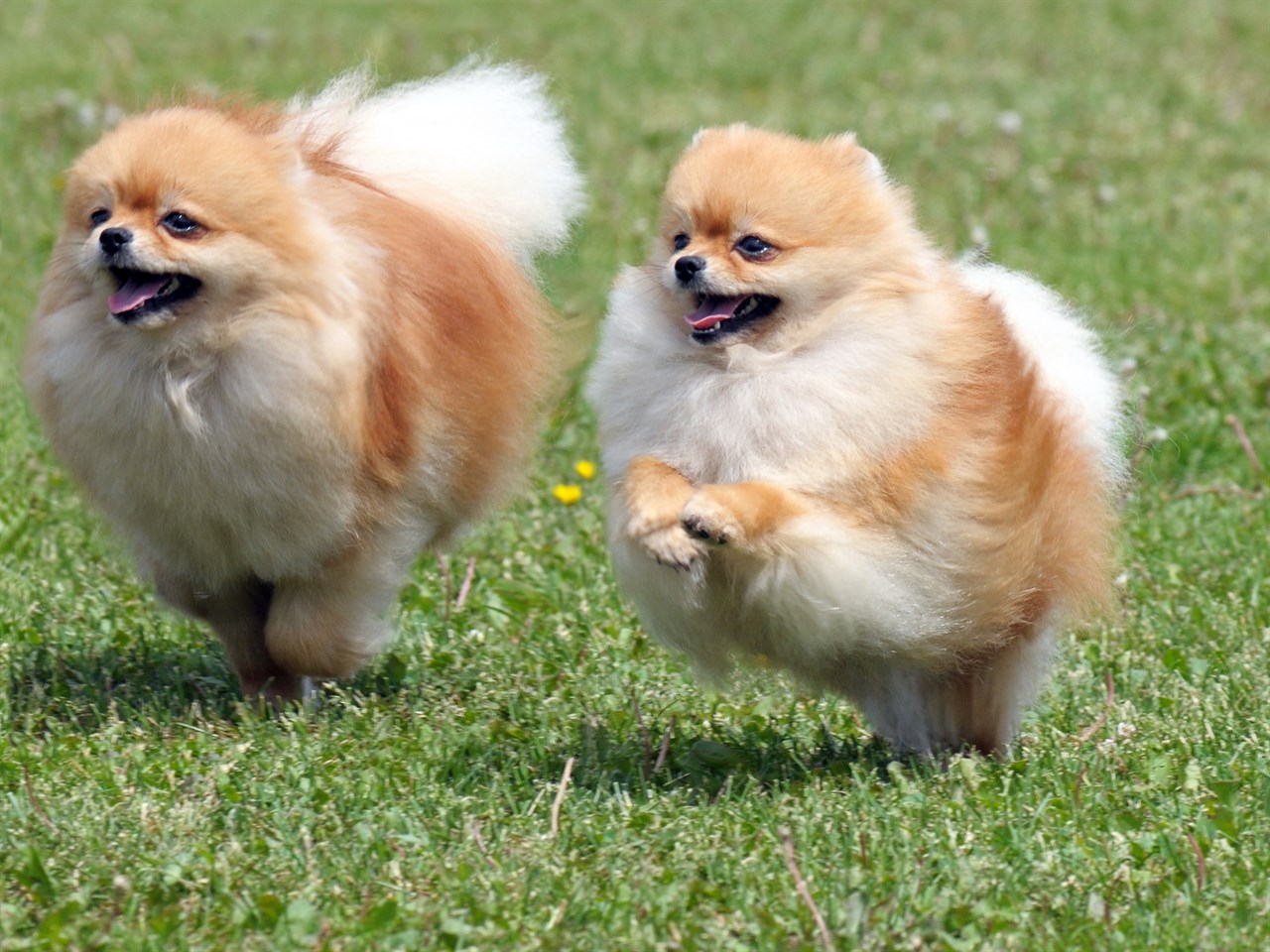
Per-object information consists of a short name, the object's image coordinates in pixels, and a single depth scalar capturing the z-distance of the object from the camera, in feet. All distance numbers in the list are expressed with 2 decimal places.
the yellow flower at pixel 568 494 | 40.24
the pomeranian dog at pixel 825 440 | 25.13
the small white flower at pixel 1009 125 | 65.82
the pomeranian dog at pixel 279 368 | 28.04
